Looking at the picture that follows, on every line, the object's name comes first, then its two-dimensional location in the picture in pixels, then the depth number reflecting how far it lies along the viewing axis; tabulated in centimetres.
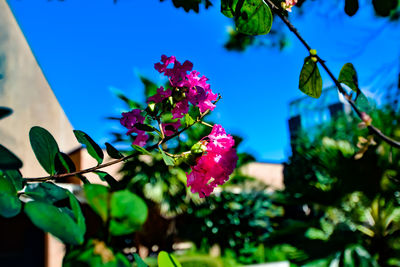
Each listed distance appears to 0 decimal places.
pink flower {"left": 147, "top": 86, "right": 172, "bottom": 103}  52
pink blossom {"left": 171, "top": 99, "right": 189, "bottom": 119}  50
